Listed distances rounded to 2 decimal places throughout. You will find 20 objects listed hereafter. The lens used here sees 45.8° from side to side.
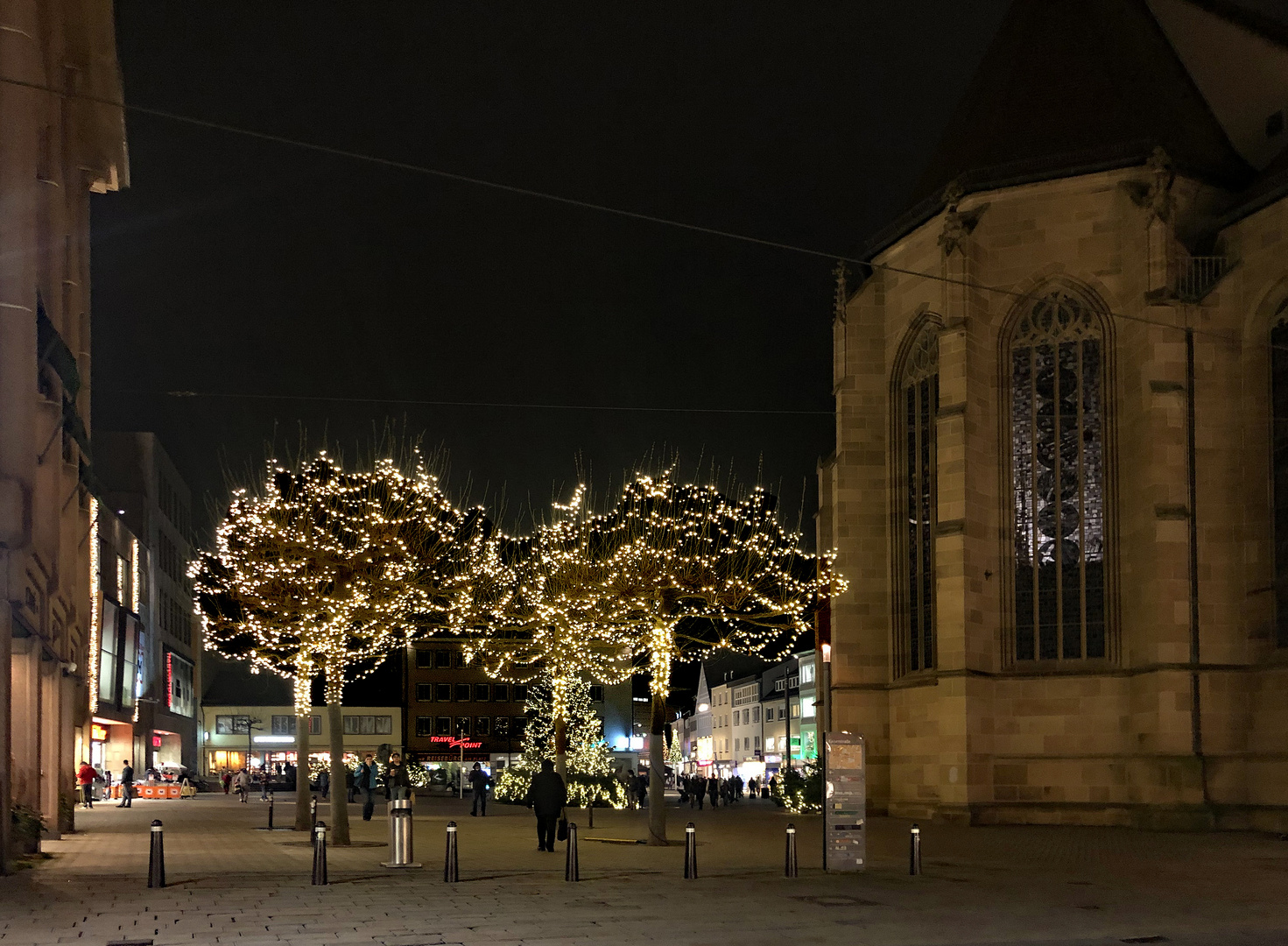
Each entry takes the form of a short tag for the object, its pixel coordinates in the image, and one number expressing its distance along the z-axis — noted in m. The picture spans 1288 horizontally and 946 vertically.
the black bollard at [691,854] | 18.97
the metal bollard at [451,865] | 18.34
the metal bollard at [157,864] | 17.78
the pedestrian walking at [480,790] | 43.59
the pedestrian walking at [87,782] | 48.31
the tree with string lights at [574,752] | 45.62
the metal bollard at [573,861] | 18.58
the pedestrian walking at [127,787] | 49.44
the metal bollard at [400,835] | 20.88
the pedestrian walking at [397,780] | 25.81
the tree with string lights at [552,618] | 32.12
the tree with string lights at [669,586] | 26.77
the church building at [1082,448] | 33.91
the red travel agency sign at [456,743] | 102.44
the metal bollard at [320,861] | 17.77
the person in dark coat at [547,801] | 24.34
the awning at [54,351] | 25.86
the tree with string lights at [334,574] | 27.78
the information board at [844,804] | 19.97
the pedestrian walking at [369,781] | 38.59
